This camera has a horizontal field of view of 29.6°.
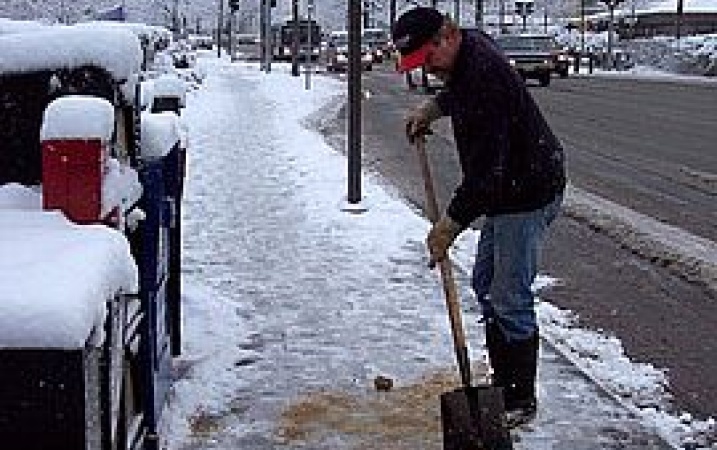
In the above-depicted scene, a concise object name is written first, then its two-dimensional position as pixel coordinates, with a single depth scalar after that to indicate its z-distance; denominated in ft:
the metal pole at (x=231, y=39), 235.01
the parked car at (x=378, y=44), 201.77
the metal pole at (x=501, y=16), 254.76
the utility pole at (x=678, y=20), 209.05
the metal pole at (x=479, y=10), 137.73
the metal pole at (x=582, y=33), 236.88
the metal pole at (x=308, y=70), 110.43
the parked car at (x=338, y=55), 167.02
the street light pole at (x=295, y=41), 122.97
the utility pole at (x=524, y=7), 247.11
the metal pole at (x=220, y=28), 237.41
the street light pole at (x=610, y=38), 211.20
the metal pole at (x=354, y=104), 38.40
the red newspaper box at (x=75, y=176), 12.42
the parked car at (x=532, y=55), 127.54
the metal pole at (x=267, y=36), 154.40
